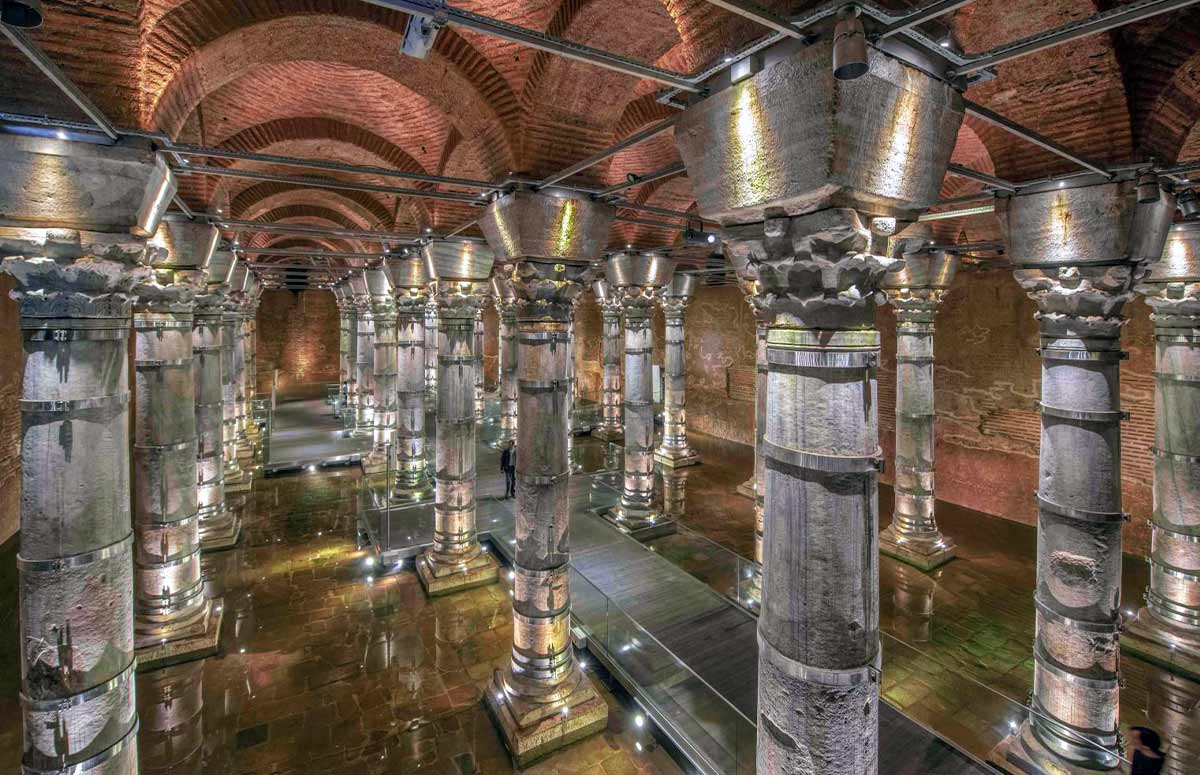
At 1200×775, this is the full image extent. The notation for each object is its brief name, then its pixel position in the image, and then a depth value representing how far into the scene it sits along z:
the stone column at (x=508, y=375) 15.89
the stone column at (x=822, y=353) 2.53
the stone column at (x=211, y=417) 9.45
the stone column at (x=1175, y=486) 6.32
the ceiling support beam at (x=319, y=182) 4.19
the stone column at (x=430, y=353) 15.12
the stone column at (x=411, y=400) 10.86
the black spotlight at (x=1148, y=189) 3.88
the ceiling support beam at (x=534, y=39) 2.33
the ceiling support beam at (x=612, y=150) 3.47
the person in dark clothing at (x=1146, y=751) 4.85
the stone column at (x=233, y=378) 12.06
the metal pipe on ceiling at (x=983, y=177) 3.77
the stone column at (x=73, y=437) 3.22
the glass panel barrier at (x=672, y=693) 4.62
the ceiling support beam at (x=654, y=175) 4.31
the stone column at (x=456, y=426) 7.88
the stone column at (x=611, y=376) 17.11
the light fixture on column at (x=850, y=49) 2.06
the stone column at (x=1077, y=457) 4.28
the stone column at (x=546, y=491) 5.27
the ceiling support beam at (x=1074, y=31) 2.05
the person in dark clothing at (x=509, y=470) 10.86
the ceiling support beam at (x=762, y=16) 2.08
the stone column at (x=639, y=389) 10.66
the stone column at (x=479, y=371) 18.16
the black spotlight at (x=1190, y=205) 4.93
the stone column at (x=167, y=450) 6.62
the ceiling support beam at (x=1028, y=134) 2.98
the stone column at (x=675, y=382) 14.19
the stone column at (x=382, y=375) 13.50
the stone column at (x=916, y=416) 9.04
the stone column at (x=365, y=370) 16.14
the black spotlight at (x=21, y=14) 2.04
